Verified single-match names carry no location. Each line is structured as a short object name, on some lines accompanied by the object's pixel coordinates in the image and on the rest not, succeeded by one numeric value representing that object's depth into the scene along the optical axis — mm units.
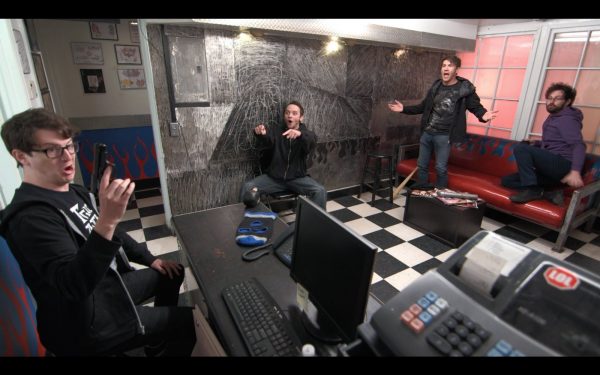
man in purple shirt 2789
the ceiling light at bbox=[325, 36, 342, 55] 3207
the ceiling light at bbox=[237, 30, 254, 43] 2715
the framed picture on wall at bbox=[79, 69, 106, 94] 3711
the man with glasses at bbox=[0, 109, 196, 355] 974
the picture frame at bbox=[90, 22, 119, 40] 3607
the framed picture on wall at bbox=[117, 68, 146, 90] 3898
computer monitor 820
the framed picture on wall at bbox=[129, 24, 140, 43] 3795
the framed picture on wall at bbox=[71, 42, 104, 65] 3600
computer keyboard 938
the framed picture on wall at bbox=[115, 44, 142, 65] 3791
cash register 597
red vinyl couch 2660
